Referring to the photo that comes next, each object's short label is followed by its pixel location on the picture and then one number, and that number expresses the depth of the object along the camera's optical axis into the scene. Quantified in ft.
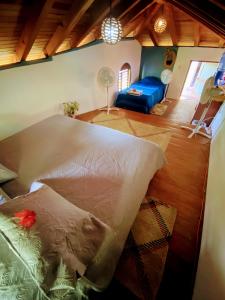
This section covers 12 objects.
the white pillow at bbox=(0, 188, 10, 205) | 4.40
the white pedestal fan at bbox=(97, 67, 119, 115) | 14.55
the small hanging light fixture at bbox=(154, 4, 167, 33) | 11.21
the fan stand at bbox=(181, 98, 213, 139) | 12.61
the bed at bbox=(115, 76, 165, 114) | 16.69
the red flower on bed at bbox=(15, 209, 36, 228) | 3.17
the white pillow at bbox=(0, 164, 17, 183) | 5.15
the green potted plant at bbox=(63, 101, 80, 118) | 12.75
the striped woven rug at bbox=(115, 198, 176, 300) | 4.93
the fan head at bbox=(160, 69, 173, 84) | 18.55
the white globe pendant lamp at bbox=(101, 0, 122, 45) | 7.59
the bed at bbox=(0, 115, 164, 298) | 4.20
